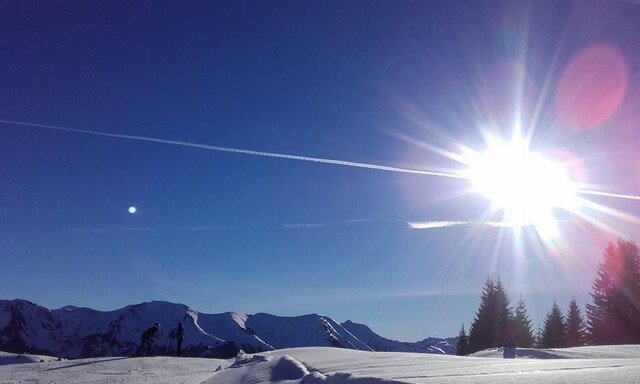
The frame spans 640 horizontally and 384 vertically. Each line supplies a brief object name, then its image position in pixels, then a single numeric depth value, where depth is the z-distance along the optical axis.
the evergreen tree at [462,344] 51.98
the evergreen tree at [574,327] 43.00
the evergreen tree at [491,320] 46.75
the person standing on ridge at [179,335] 25.58
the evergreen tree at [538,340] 47.34
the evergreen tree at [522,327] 47.16
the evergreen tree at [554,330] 43.22
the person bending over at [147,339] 20.56
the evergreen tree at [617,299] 34.94
